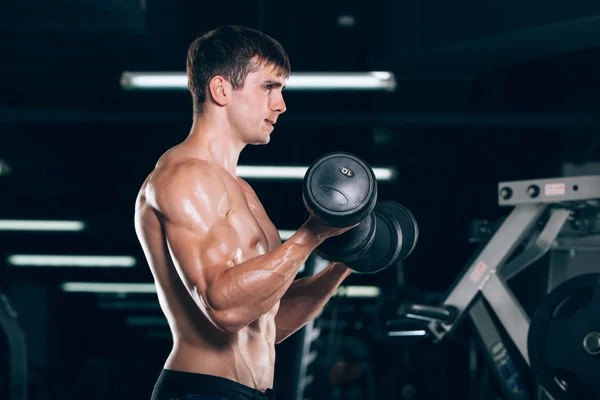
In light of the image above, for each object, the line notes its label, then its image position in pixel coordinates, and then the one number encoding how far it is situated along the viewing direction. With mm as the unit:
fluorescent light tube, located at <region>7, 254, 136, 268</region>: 10508
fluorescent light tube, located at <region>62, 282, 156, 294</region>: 11552
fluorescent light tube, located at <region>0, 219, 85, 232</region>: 9250
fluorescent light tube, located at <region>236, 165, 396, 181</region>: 7297
